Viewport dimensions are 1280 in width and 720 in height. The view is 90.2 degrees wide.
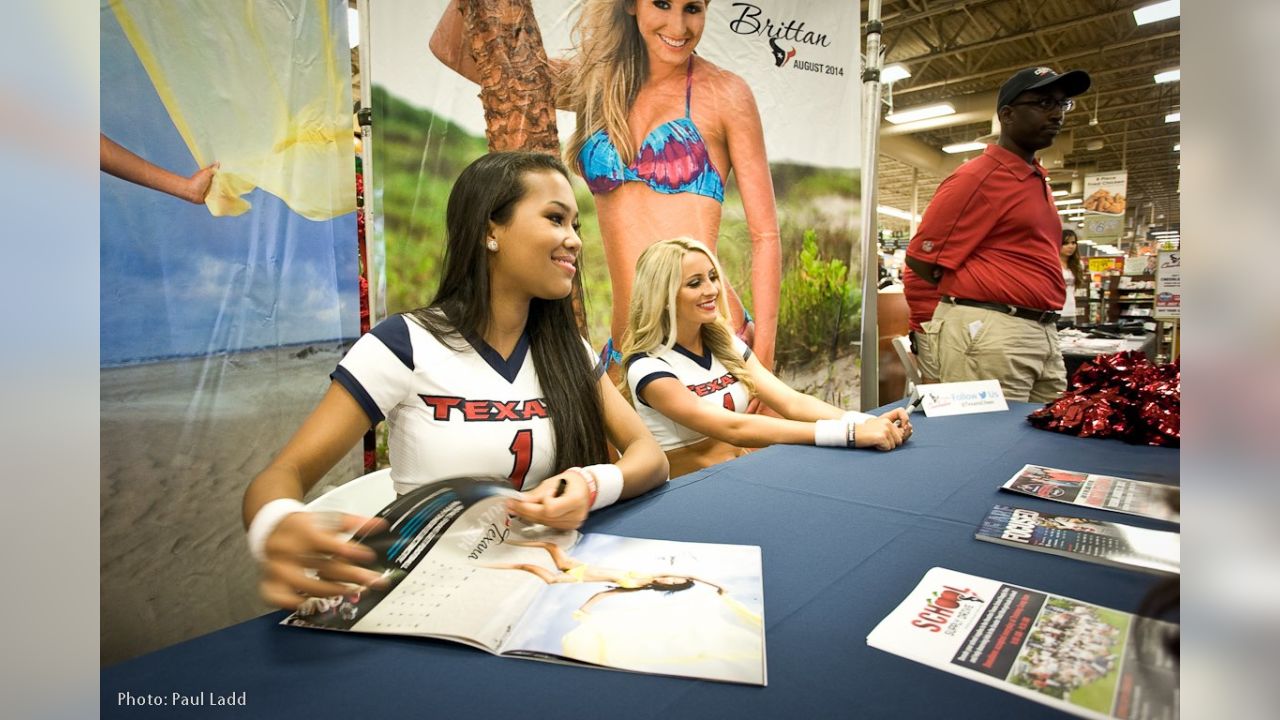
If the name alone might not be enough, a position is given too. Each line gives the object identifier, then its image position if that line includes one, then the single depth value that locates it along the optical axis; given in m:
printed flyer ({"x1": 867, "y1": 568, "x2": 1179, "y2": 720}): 0.52
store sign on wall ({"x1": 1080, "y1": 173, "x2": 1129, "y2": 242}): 7.48
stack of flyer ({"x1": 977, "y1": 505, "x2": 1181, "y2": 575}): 0.81
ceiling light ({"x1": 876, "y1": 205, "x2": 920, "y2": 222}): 14.30
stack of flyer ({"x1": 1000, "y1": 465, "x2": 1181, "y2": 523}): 1.03
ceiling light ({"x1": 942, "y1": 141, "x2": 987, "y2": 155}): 11.41
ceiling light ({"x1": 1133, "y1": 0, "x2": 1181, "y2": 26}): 5.61
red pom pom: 1.47
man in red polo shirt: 2.39
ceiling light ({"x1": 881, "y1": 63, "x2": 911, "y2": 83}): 6.82
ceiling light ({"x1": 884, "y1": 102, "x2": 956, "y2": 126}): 8.75
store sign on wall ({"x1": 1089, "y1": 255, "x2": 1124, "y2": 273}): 9.04
